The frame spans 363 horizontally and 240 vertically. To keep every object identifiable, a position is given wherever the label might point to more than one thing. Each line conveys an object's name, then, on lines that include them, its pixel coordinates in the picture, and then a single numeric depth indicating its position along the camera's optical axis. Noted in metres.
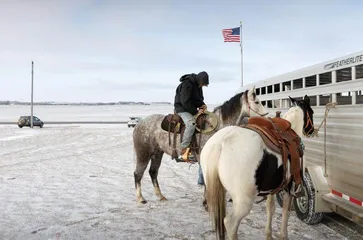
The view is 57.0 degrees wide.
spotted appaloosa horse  6.50
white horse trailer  4.39
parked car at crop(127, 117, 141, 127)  37.56
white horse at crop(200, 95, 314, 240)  3.86
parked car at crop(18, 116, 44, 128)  36.91
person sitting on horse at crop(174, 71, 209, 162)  6.61
